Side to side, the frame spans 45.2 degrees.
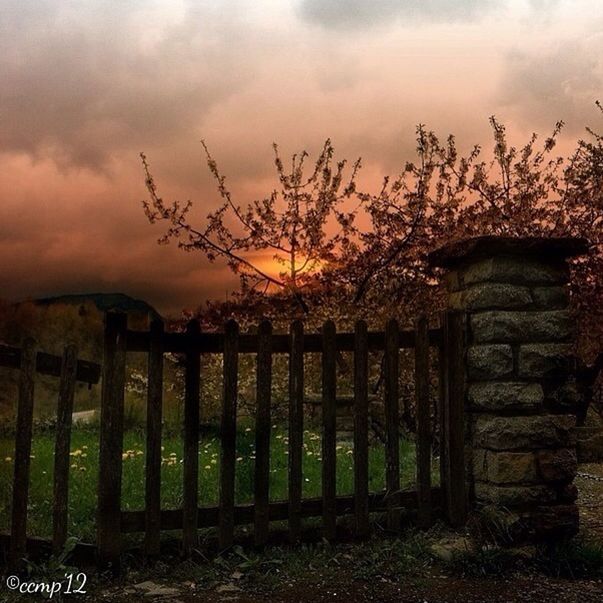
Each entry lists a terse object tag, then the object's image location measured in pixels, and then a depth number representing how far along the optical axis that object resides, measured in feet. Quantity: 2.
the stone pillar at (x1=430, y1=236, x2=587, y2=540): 16.29
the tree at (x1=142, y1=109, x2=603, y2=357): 32.35
